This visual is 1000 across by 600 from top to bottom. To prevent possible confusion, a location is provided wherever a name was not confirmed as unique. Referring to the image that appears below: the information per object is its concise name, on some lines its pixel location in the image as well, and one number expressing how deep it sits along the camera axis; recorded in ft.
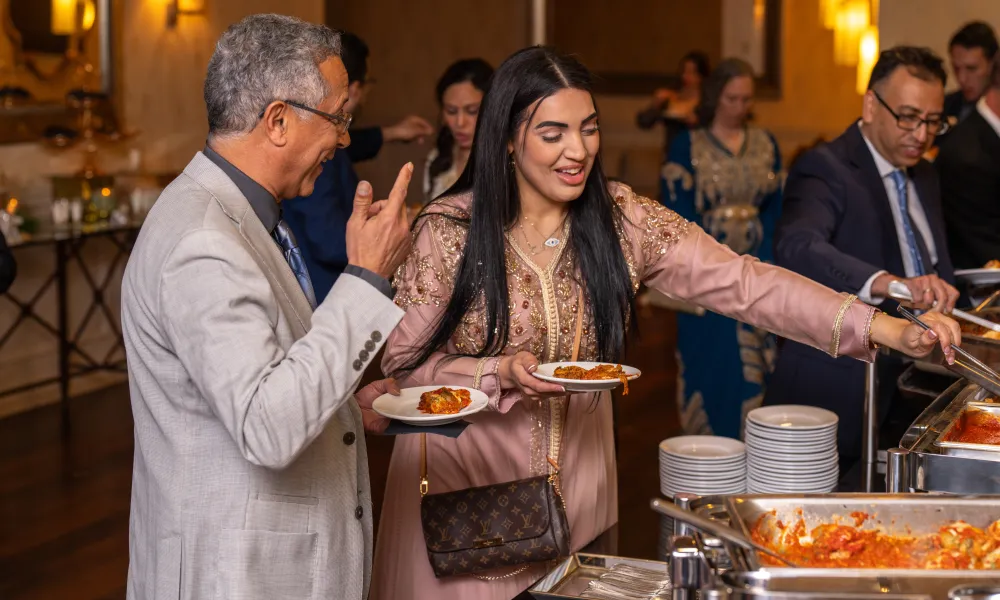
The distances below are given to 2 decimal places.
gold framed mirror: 19.07
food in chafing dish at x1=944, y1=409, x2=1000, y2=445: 6.49
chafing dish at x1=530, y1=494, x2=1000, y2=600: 4.33
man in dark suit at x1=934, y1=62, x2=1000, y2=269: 13.23
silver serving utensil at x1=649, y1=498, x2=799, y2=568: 4.51
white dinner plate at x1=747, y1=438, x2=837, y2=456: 7.46
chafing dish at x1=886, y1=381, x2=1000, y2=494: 5.86
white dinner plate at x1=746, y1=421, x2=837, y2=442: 7.45
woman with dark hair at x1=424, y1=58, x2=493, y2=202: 13.58
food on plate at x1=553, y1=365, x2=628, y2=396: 6.30
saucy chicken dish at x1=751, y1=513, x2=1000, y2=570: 4.89
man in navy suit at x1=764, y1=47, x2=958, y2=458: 9.33
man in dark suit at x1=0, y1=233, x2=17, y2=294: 10.38
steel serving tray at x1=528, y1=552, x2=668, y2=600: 5.58
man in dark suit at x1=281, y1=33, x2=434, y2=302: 11.62
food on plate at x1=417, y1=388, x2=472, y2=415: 6.11
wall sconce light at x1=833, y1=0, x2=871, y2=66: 34.24
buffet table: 4.43
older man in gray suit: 4.49
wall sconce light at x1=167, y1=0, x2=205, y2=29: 22.52
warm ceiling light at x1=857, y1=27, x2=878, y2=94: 31.37
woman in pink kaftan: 6.88
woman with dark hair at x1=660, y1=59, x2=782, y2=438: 15.01
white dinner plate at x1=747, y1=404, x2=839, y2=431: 7.79
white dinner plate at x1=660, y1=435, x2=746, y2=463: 7.72
